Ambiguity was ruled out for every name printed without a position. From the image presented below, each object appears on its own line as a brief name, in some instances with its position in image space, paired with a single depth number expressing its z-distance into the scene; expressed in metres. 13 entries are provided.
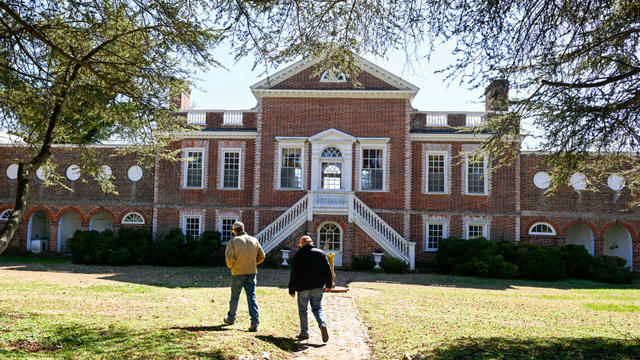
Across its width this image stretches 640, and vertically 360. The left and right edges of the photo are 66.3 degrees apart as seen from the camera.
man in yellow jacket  8.43
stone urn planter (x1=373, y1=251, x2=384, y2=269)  21.97
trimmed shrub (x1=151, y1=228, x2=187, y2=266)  23.11
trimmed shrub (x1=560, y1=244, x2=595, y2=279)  21.97
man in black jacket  8.16
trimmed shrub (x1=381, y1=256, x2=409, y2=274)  21.33
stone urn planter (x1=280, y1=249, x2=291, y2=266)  22.38
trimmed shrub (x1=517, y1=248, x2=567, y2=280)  20.72
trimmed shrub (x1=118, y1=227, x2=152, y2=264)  23.41
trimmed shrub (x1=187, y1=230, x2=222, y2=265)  23.11
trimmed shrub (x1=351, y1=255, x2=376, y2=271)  22.11
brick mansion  24.42
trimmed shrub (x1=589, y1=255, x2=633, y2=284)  21.02
